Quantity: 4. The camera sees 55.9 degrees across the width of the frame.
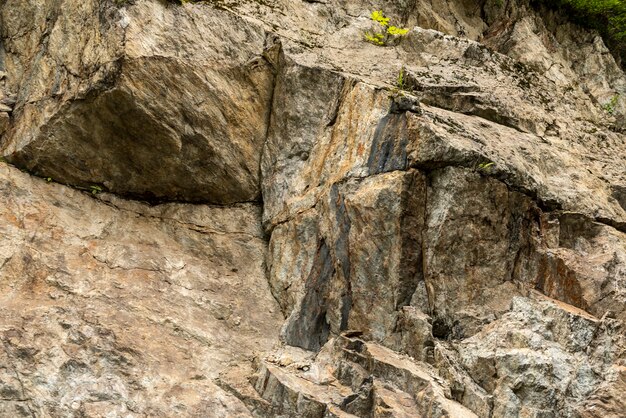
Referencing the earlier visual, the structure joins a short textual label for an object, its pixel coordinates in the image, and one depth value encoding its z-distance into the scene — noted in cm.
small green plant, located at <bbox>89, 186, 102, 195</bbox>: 1037
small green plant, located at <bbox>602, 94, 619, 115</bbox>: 1376
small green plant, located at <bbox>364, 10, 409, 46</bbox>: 1241
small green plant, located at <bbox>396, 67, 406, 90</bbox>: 1036
